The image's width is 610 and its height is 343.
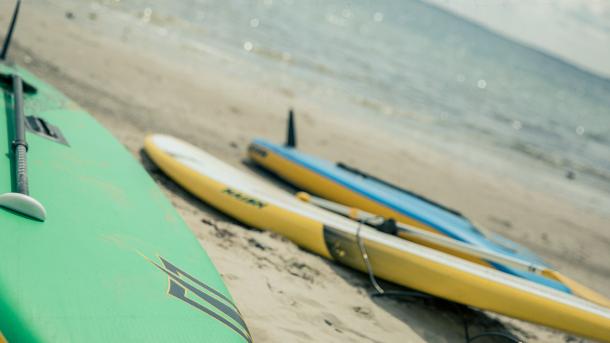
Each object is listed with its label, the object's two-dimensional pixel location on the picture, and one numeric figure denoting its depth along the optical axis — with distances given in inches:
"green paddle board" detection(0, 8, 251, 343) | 77.5
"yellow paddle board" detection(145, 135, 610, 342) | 137.9
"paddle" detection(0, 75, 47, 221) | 93.4
